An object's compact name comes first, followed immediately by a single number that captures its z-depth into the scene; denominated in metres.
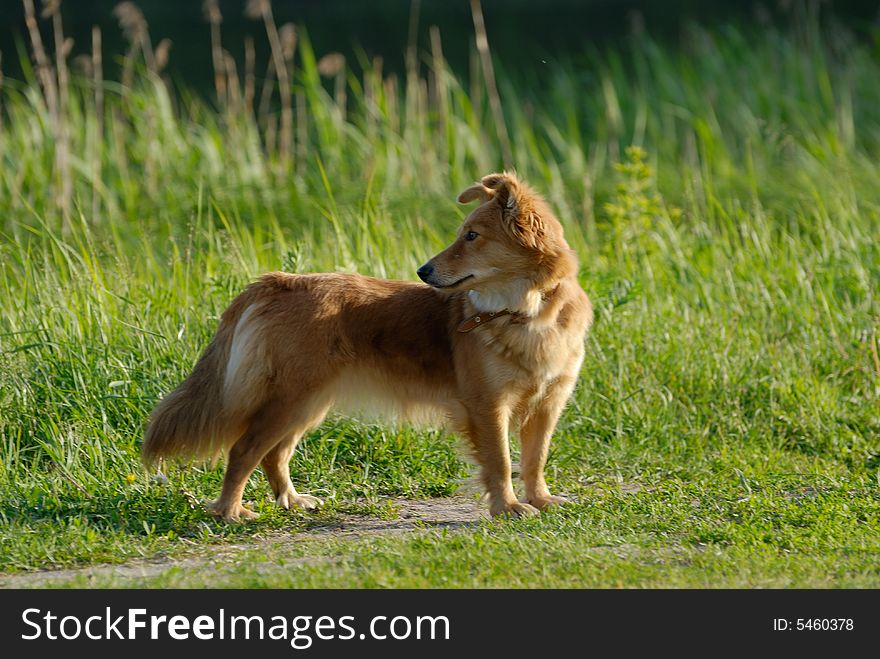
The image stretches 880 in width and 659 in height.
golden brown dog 10.94
